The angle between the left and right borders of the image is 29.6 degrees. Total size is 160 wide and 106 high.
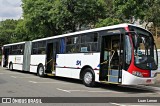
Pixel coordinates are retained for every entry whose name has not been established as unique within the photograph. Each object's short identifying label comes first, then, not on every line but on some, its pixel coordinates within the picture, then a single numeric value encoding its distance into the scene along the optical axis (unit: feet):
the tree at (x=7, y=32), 223.02
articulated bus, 45.80
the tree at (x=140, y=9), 56.13
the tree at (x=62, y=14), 94.63
